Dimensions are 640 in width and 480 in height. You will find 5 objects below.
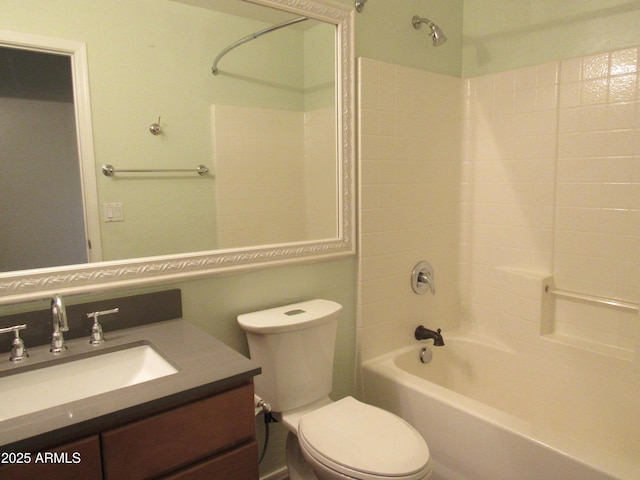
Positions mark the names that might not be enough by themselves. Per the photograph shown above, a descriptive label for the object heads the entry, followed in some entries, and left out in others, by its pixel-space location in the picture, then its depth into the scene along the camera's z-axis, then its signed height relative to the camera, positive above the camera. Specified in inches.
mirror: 55.8 +8.6
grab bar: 75.4 -19.7
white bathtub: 55.6 -34.7
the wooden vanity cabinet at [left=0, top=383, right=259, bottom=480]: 37.4 -22.8
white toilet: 52.4 -30.3
